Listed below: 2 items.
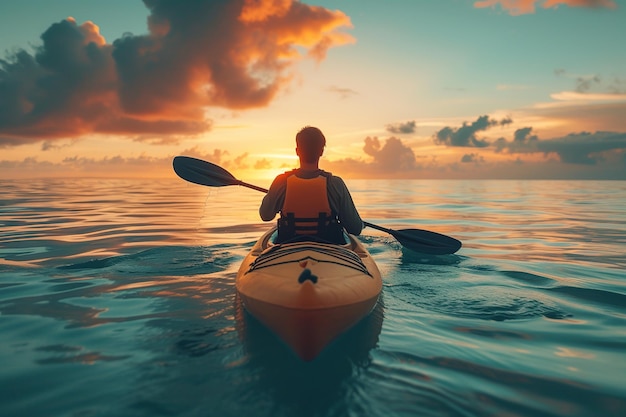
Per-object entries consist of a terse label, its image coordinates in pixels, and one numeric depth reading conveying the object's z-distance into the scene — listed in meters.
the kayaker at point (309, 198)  4.41
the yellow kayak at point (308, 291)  2.92
